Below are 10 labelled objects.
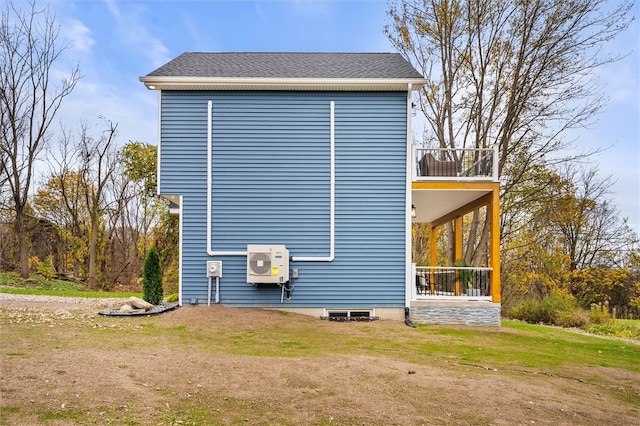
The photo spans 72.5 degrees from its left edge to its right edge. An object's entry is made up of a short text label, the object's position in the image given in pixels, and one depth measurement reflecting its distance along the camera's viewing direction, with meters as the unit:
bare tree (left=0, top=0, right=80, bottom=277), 17.17
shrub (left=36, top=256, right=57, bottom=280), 18.91
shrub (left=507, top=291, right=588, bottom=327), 12.47
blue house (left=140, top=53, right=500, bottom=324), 9.62
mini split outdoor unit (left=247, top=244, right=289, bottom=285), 9.14
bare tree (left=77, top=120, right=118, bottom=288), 20.59
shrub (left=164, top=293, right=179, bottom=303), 11.03
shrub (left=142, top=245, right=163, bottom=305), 10.15
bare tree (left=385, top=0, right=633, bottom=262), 12.77
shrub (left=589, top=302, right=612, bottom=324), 12.70
